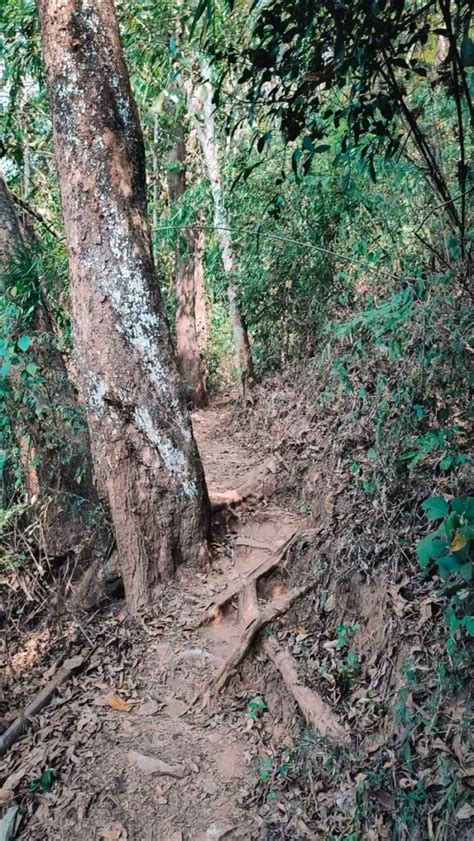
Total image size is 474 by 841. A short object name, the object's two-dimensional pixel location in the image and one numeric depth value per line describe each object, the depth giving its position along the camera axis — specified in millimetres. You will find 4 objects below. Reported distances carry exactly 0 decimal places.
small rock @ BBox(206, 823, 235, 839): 2760
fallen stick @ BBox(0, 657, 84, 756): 3541
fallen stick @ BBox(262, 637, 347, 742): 2846
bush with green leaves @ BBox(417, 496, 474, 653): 1675
